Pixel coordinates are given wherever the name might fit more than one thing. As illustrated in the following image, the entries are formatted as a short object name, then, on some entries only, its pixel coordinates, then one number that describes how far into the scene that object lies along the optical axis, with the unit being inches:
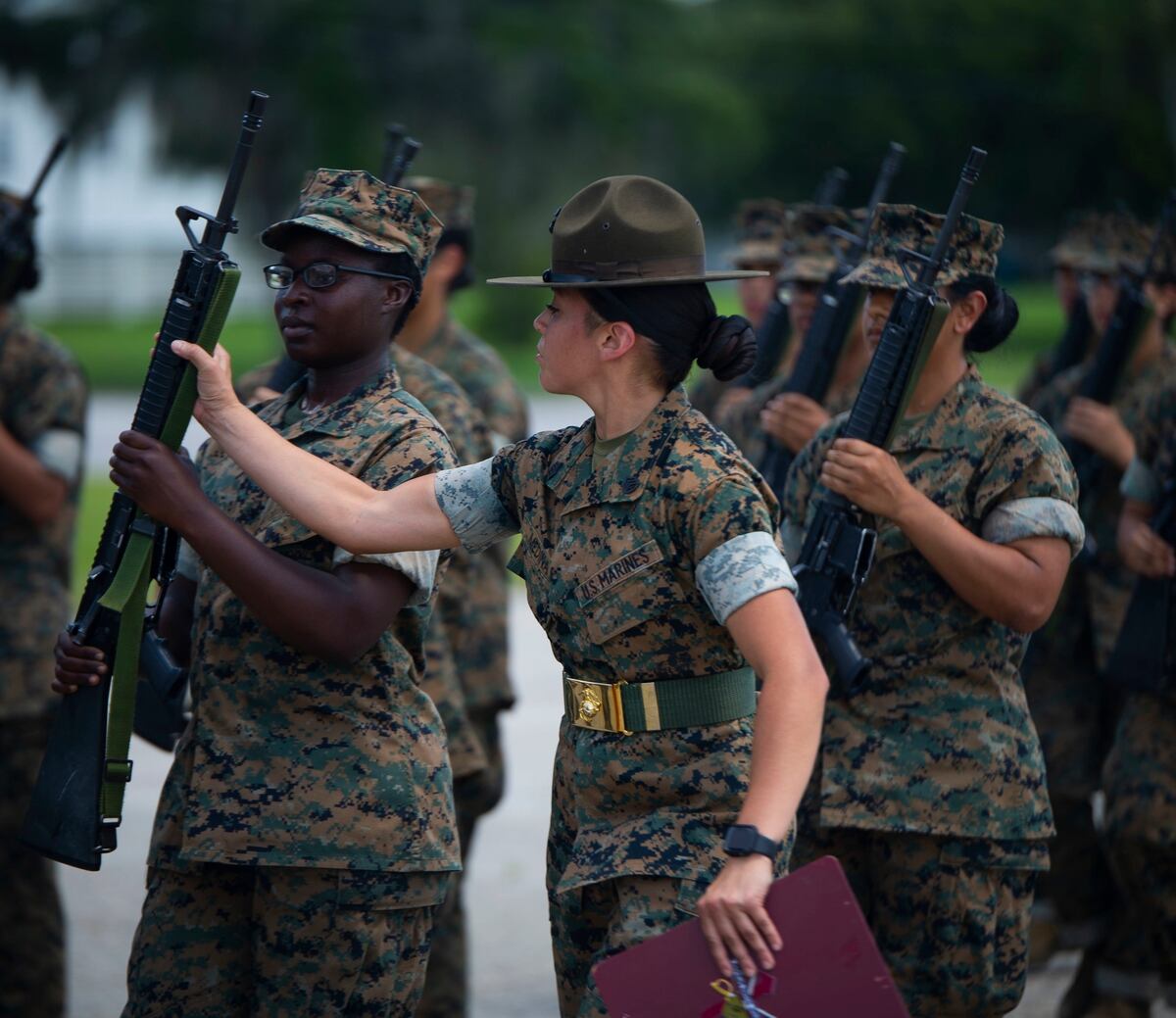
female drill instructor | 259.9
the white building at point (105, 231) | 4254.4
